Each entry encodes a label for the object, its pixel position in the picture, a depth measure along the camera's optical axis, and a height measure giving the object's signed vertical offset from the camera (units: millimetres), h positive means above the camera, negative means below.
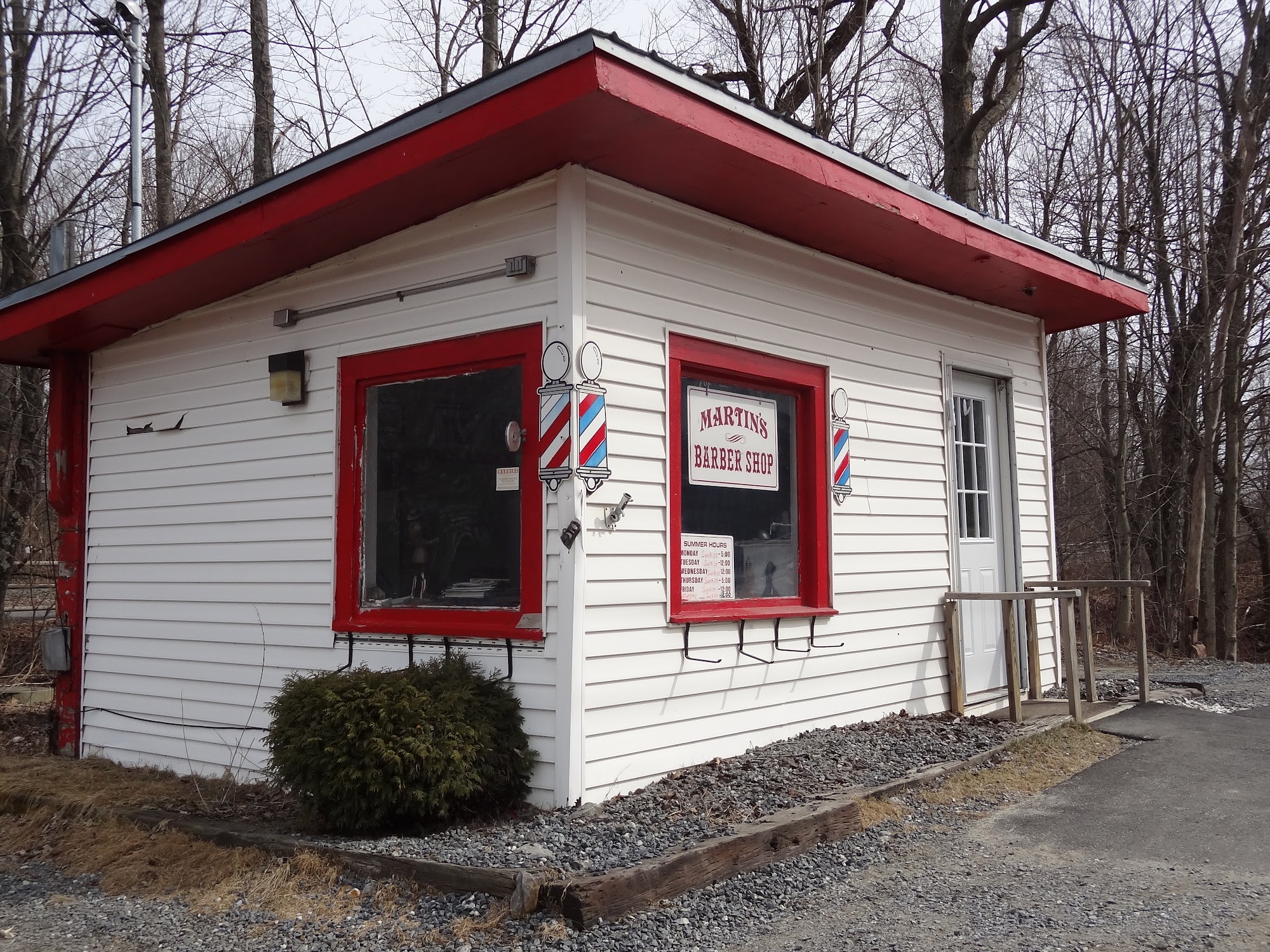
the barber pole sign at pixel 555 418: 5309 +700
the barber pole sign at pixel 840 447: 6980 +706
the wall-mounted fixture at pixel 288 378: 6609 +1132
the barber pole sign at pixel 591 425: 5320 +670
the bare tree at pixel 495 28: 15547 +7674
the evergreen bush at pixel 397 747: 4746 -822
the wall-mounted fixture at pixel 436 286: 5508 +1521
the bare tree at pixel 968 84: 13914 +6177
